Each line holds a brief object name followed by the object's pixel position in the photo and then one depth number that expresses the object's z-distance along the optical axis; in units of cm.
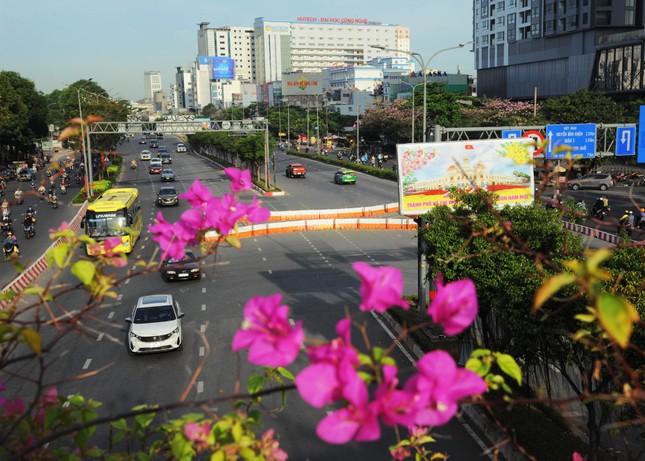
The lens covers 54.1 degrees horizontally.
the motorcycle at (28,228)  3459
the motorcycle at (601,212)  3566
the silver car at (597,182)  4966
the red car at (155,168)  7150
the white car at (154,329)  1709
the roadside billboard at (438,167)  1895
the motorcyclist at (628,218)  3048
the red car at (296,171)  6506
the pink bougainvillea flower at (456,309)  228
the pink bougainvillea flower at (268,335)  220
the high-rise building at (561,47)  6900
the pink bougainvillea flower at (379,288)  217
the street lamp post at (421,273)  1841
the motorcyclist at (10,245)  2919
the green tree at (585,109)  6094
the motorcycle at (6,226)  3356
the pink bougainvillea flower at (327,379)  197
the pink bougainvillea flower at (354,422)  200
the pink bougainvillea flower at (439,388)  208
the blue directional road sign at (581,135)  3181
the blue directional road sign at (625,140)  3117
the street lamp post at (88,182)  4583
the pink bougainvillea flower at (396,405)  208
